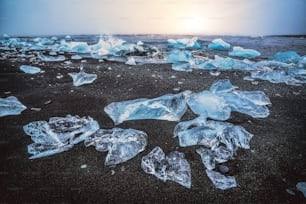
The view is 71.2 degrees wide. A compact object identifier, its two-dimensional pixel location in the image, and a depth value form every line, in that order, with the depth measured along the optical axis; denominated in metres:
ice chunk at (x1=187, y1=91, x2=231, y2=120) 1.38
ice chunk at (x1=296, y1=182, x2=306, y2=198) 0.83
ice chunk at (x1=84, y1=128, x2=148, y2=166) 1.01
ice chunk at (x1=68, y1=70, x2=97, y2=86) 2.01
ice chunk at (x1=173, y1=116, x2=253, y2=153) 1.11
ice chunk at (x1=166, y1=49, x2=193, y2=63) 2.86
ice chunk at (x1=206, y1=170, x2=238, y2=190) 0.85
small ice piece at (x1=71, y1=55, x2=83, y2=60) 3.08
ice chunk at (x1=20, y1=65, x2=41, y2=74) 2.33
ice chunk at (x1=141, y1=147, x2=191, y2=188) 0.89
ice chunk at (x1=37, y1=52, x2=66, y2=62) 2.93
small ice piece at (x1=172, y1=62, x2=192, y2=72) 2.51
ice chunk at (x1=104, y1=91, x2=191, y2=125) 1.36
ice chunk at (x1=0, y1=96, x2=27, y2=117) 1.41
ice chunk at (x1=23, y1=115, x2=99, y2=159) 1.06
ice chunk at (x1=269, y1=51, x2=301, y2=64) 2.87
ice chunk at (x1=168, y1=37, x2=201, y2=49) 3.95
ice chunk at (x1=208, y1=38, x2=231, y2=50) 3.83
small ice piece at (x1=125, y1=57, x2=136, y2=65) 2.76
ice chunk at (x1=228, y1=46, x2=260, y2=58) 3.17
